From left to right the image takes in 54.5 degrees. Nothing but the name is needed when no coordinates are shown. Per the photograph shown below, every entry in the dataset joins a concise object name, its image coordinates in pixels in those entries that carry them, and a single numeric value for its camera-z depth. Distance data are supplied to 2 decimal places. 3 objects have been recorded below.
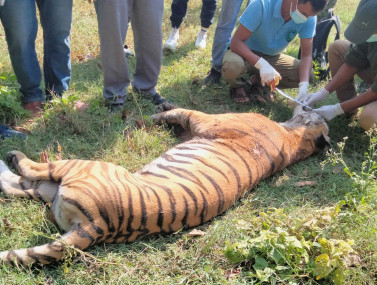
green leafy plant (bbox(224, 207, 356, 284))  2.37
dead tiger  2.29
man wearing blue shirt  4.13
